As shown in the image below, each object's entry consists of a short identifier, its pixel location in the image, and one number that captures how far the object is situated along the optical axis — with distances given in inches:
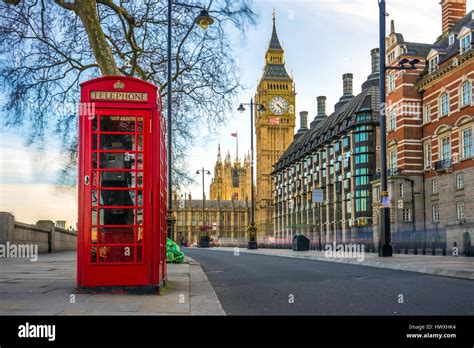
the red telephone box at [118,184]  302.8
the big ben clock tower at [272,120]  5792.3
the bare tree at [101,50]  616.9
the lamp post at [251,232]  1722.9
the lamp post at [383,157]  792.9
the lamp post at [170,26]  623.5
